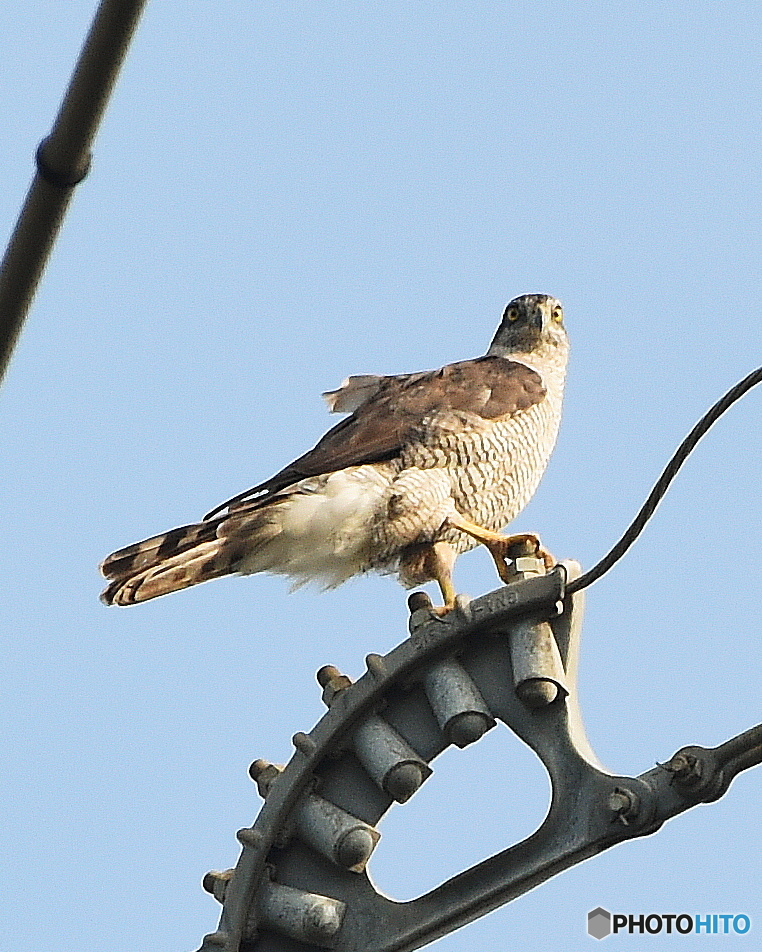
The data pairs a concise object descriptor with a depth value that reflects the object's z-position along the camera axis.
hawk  13.54
